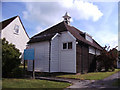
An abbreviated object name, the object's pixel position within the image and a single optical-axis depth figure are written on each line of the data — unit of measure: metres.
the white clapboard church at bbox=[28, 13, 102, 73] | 11.04
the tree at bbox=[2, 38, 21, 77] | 7.92
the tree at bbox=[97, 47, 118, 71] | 14.52
